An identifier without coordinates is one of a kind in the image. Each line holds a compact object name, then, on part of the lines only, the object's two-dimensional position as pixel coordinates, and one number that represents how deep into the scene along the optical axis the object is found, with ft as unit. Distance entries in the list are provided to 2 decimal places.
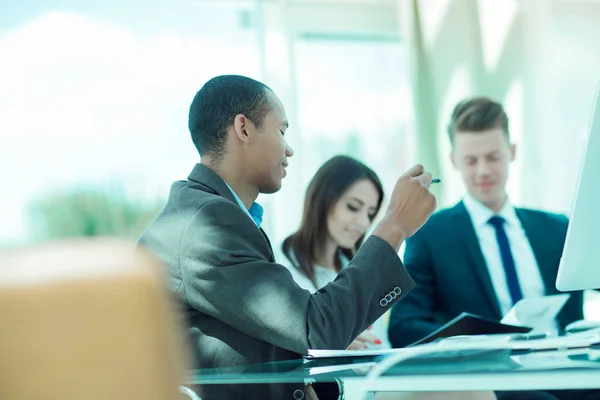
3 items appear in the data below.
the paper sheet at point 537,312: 6.89
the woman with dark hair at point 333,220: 9.81
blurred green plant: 15.71
